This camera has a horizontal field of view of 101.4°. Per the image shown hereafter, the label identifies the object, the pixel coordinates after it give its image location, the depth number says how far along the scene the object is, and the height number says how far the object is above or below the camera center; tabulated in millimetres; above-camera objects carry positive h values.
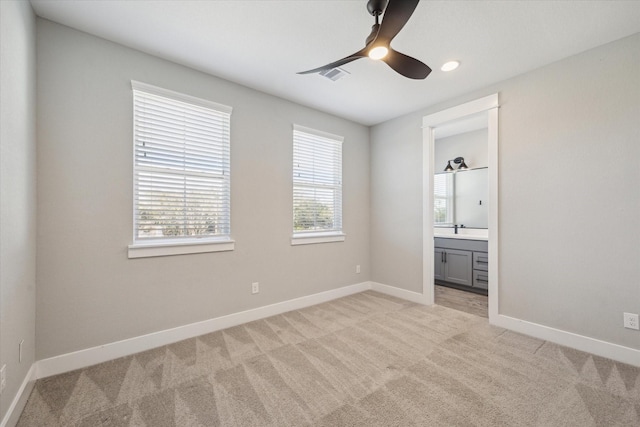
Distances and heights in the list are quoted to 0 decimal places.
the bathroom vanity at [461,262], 3949 -756
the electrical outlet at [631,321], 2096 -848
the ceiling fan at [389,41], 1373 +1081
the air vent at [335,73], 2598 +1441
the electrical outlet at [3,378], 1379 -876
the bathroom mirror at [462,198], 4609 +324
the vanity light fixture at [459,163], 4771 +957
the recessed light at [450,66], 2502 +1457
